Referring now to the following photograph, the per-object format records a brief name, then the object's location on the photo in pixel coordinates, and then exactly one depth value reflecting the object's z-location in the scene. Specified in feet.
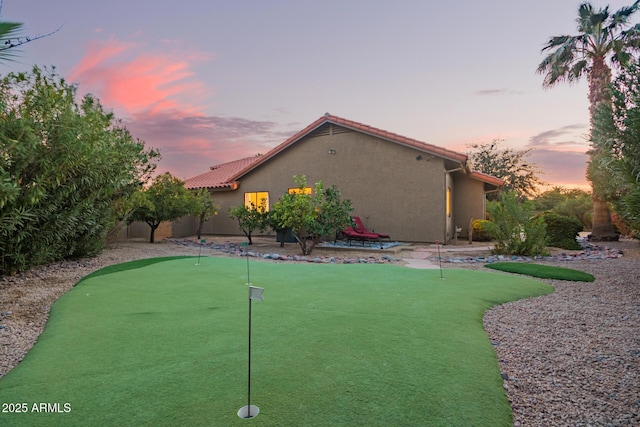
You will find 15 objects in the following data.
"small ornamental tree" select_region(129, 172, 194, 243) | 45.78
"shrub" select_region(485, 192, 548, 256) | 33.19
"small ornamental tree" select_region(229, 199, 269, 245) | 45.34
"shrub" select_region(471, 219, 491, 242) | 49.34
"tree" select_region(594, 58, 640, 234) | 15.67
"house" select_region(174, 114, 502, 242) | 45.29
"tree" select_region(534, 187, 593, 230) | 71.92
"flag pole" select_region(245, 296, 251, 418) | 7.13
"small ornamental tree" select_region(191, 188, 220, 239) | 49.44
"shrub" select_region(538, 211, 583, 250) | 40.70
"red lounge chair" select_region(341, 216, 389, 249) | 41.14
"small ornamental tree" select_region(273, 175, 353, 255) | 36.27
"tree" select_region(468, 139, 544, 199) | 95.96
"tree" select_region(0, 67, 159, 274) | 19.15
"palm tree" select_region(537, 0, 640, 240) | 48.29
